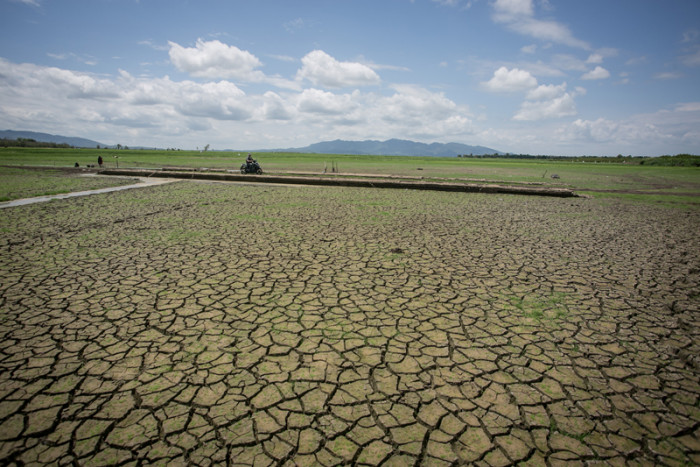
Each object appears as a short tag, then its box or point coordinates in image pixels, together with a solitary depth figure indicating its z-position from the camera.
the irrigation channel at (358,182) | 16.43
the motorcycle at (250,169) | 22.41
